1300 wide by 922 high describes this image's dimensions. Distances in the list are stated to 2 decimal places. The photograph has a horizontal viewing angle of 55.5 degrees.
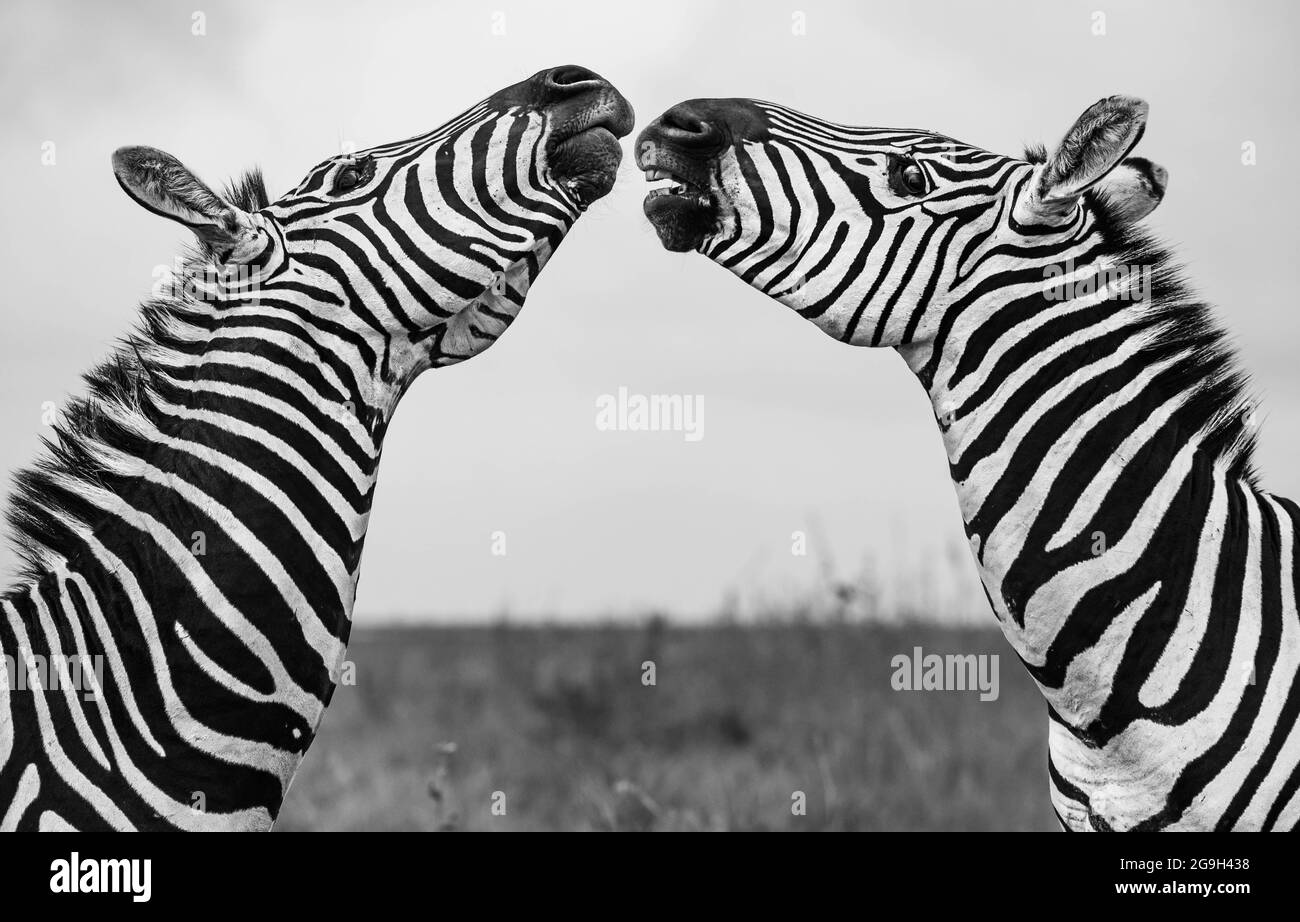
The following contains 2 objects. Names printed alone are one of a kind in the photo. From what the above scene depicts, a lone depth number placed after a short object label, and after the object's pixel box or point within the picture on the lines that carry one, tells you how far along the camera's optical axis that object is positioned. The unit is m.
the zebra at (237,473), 3.91
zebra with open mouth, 3.94
